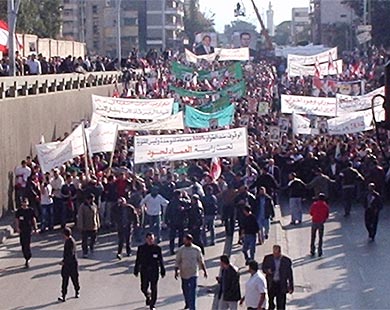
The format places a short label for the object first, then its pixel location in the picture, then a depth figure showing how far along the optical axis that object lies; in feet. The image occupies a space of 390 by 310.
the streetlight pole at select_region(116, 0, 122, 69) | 207.96
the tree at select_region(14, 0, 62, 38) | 244.01
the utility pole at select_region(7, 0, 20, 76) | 107.55
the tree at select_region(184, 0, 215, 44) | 571.11
